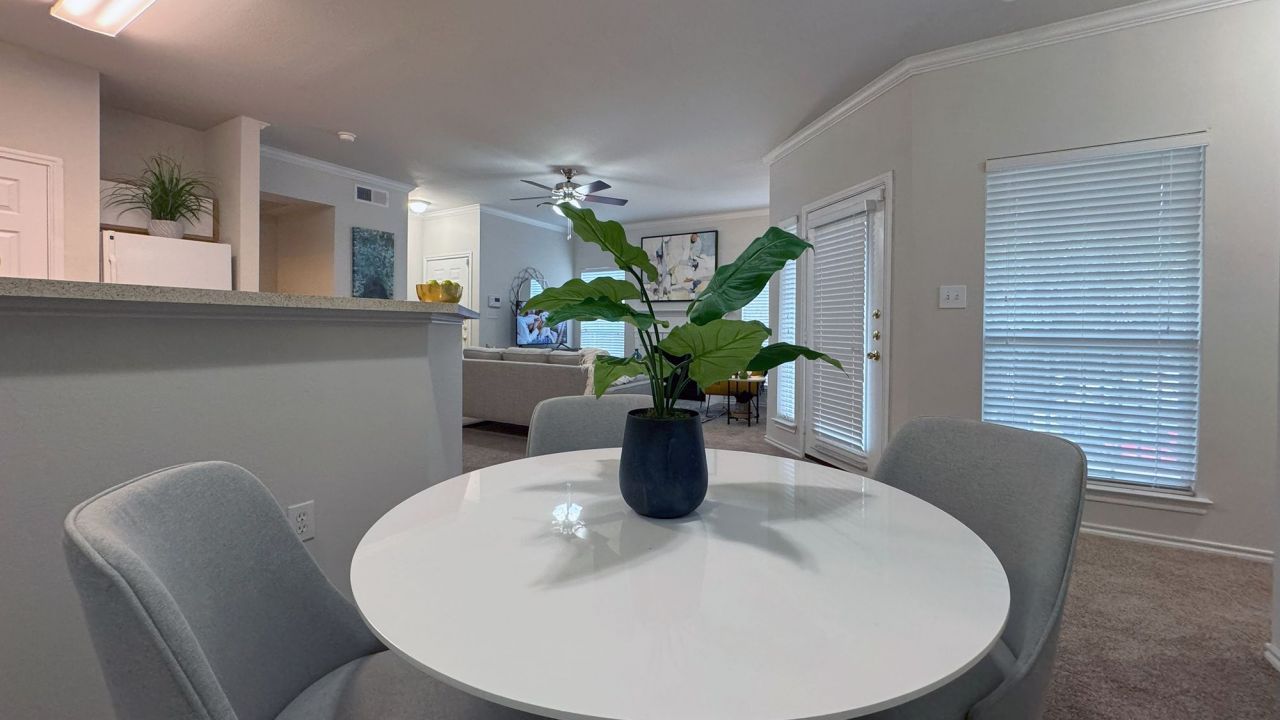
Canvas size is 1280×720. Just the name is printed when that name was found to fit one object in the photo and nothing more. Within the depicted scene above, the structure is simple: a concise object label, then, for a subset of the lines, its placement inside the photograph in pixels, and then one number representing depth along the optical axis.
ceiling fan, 5.27
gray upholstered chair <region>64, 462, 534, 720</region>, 0.49
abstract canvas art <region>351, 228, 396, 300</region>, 5.67
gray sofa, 4.60
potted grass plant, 3.90
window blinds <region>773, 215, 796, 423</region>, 4.55
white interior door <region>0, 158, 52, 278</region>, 3.14
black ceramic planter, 0.87
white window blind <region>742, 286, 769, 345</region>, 7.06
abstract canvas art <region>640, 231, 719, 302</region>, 7.41
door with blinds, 3.44
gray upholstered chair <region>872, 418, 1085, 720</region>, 0.78
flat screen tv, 7.48
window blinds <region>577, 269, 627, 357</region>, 8.32
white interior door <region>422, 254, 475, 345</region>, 7.03
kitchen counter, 1.05
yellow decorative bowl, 1.88
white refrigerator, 3.66
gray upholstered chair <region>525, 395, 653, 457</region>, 1.59
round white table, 0.47
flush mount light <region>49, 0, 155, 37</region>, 2.69
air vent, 5.69
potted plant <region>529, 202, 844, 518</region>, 0.85
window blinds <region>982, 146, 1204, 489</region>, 2.57
